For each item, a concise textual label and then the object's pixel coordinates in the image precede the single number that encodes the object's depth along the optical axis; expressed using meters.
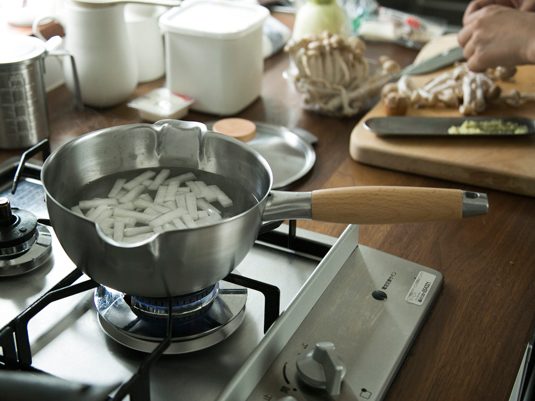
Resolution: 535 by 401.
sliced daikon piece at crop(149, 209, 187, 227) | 0.71
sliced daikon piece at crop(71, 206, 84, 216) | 0.73
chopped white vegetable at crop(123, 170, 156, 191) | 0.77
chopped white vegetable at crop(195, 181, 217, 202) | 0.76
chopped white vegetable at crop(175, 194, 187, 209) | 0.74
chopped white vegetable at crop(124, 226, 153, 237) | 0.69
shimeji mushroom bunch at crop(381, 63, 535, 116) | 1.25
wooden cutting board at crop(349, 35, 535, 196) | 1.10
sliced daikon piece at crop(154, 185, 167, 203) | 0.75
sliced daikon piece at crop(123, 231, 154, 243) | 0.68
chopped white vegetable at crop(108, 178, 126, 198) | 0.76
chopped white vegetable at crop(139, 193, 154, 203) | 0.75
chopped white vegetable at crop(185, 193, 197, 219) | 0.73
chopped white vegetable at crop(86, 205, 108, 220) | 0.71
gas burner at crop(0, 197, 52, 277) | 0.83
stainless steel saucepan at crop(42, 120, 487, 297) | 0.62
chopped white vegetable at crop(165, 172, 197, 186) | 0.79
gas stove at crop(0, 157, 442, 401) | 0.68
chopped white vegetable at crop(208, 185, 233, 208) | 0.76
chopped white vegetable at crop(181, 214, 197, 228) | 0.71
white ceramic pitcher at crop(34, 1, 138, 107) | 1.19
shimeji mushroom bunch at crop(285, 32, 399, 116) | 1.27
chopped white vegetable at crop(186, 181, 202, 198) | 0.77
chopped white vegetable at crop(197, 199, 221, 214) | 0.75
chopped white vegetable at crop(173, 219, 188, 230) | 0.71
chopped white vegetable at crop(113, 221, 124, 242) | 0.68
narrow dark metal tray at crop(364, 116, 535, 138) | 1.17
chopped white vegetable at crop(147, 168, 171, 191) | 0.78
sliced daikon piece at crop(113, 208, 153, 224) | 0.71
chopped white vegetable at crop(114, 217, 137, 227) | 0.70
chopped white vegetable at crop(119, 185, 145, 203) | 0.75
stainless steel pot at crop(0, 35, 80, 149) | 1.08
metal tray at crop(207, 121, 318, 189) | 1.12
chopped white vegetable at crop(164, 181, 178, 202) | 0.75
